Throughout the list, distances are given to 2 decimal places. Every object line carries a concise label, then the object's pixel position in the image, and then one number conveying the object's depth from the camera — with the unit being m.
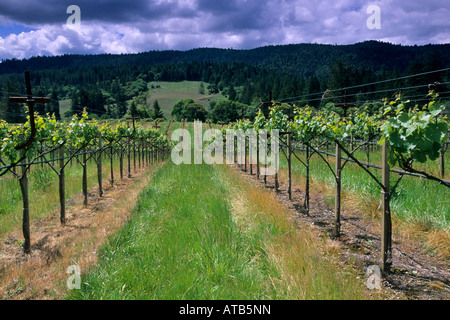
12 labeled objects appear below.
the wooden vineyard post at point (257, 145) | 13.12
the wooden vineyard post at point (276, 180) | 10.34
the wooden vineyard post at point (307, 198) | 7.37
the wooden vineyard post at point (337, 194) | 5.81
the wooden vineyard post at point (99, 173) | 10.59
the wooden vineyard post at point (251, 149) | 14.76
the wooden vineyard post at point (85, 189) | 8.97
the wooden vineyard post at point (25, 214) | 5.39
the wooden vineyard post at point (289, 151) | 8.96
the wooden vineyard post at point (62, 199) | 7.09
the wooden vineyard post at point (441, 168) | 10.14
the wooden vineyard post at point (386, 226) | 4.21
